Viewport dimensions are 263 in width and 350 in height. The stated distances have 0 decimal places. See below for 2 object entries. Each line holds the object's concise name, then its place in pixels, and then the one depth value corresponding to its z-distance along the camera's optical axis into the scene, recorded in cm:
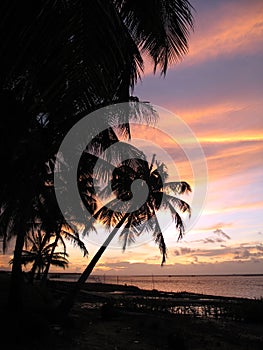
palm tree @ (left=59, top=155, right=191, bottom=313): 1429
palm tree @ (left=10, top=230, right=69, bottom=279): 2495
